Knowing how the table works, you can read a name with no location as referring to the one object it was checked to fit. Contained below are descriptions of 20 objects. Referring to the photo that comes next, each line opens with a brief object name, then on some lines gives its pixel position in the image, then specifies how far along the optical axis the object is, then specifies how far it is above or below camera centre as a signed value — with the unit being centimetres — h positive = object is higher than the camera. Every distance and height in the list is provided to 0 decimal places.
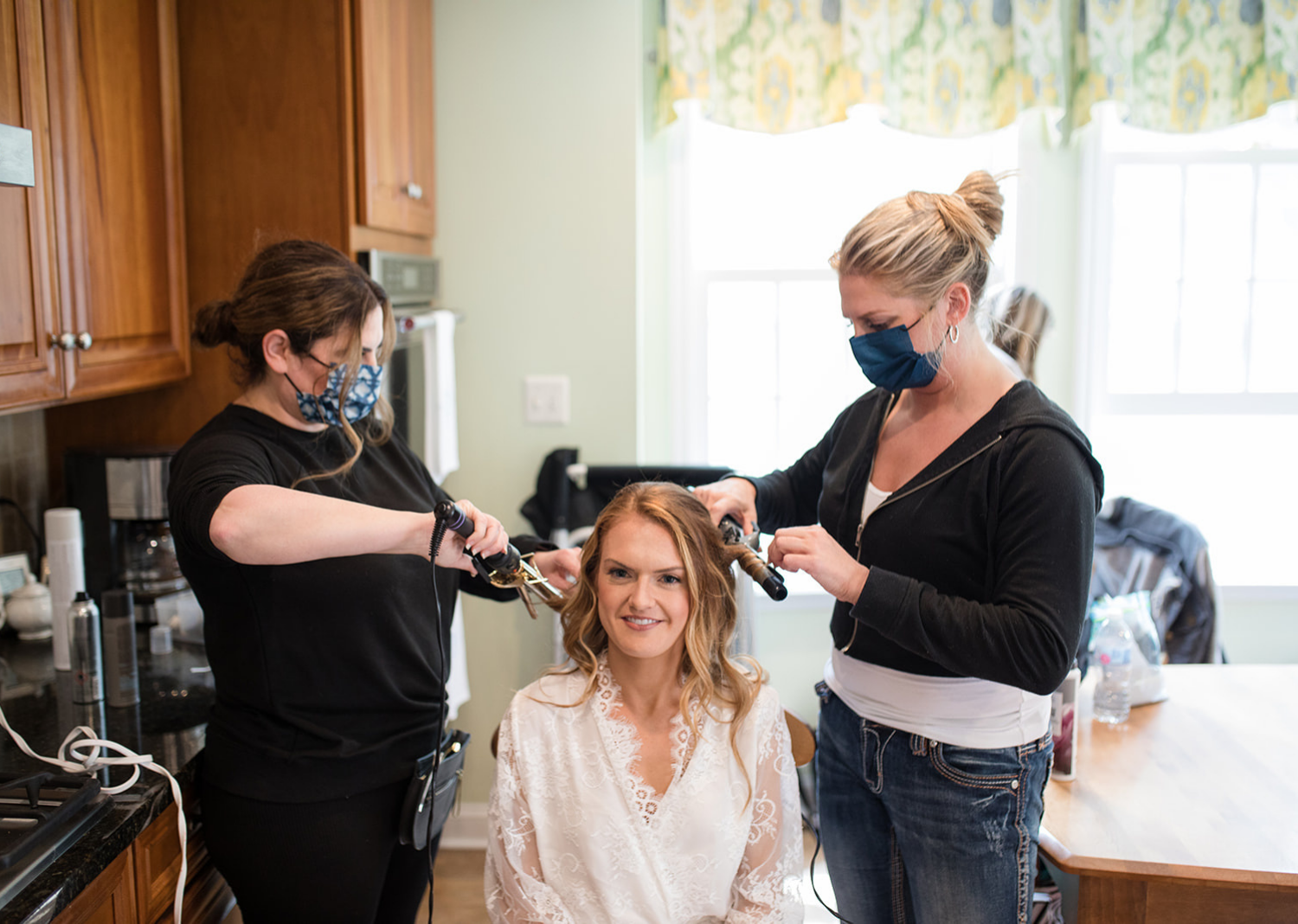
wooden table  161 -74
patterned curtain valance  298 +87
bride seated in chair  147 -56
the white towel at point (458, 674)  255 -75
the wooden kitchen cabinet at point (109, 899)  129 -67
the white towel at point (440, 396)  264 -6
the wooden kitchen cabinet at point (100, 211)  172 +29
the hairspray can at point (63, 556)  191 -33
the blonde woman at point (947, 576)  131 -27
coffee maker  210 -31
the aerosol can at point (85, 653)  174 -46
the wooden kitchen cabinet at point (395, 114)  226 +59
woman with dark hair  148 -38
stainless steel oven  247 +1
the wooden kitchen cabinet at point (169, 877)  146 -73
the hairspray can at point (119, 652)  173 -46
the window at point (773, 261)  317 +33
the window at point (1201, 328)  320 +12
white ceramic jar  204 -46
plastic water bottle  212 -62
